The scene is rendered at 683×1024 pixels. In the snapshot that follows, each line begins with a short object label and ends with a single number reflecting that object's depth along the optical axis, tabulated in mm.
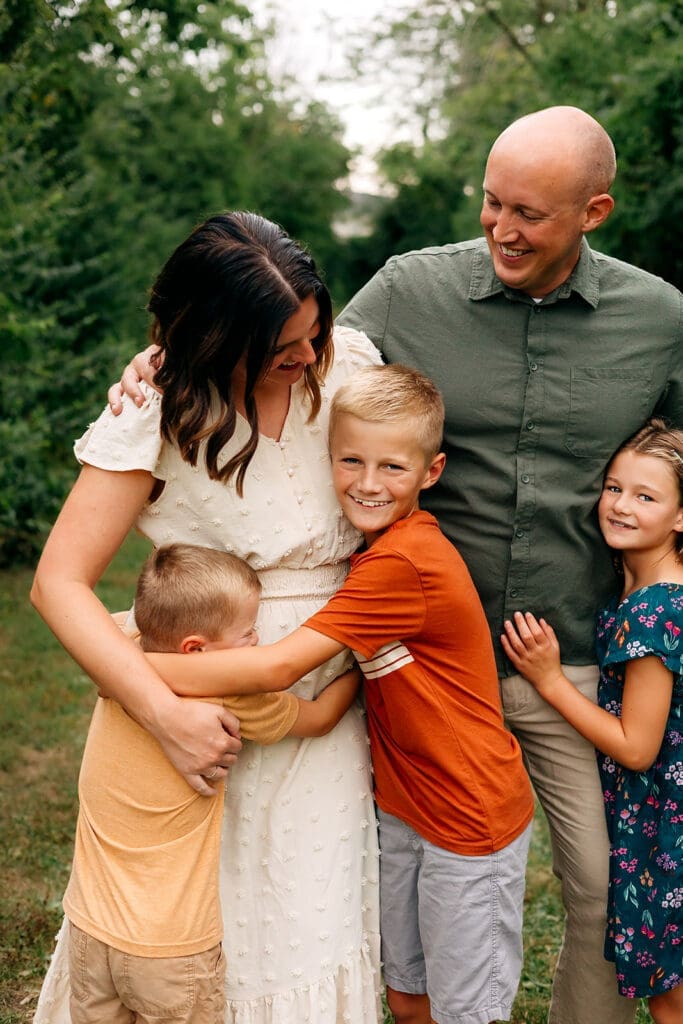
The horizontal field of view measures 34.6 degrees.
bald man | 2717
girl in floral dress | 2641
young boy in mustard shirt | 2203
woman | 2236
